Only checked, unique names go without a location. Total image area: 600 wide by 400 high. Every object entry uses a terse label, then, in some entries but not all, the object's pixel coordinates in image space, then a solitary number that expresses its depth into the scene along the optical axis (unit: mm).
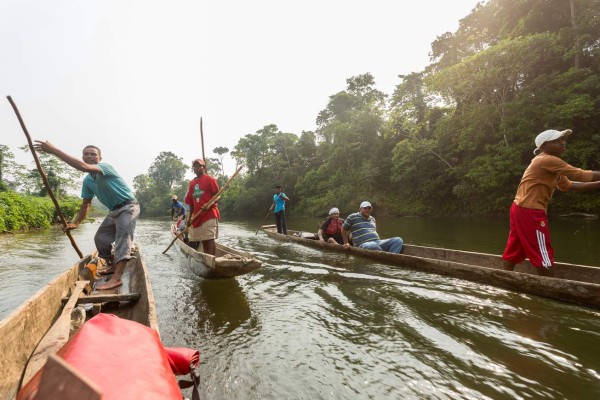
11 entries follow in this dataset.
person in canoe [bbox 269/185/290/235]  11047
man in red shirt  5340
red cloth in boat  879
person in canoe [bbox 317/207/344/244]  8030
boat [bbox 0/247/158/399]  1755
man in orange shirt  3465
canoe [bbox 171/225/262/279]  4219
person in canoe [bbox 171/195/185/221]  12361
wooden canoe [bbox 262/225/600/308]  3285
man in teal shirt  3932
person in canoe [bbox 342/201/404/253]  6465
